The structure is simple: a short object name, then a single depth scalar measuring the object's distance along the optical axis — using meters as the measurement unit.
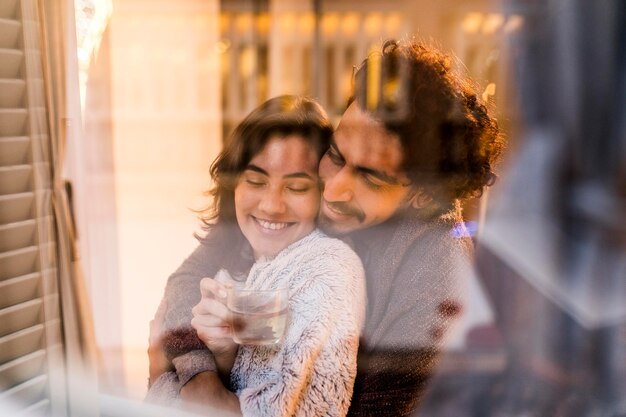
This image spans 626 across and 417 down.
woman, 1.36
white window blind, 1.54
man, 1.35
